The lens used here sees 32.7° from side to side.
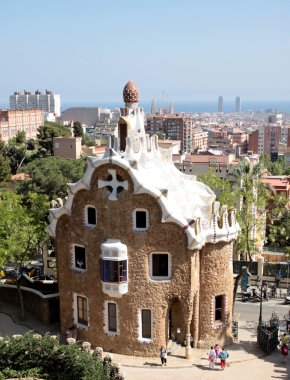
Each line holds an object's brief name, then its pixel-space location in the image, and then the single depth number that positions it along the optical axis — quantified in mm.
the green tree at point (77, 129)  125312
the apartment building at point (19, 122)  150500
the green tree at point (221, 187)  40031
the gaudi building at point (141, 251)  25750
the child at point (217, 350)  25927
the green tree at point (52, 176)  56125
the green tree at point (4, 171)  63344
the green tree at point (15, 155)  93644
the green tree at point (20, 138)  102212
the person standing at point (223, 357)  25234
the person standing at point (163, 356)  25406
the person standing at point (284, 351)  25938
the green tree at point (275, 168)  97869
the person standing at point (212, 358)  25392
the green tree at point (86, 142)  125812
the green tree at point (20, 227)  30969
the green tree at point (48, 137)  90625
